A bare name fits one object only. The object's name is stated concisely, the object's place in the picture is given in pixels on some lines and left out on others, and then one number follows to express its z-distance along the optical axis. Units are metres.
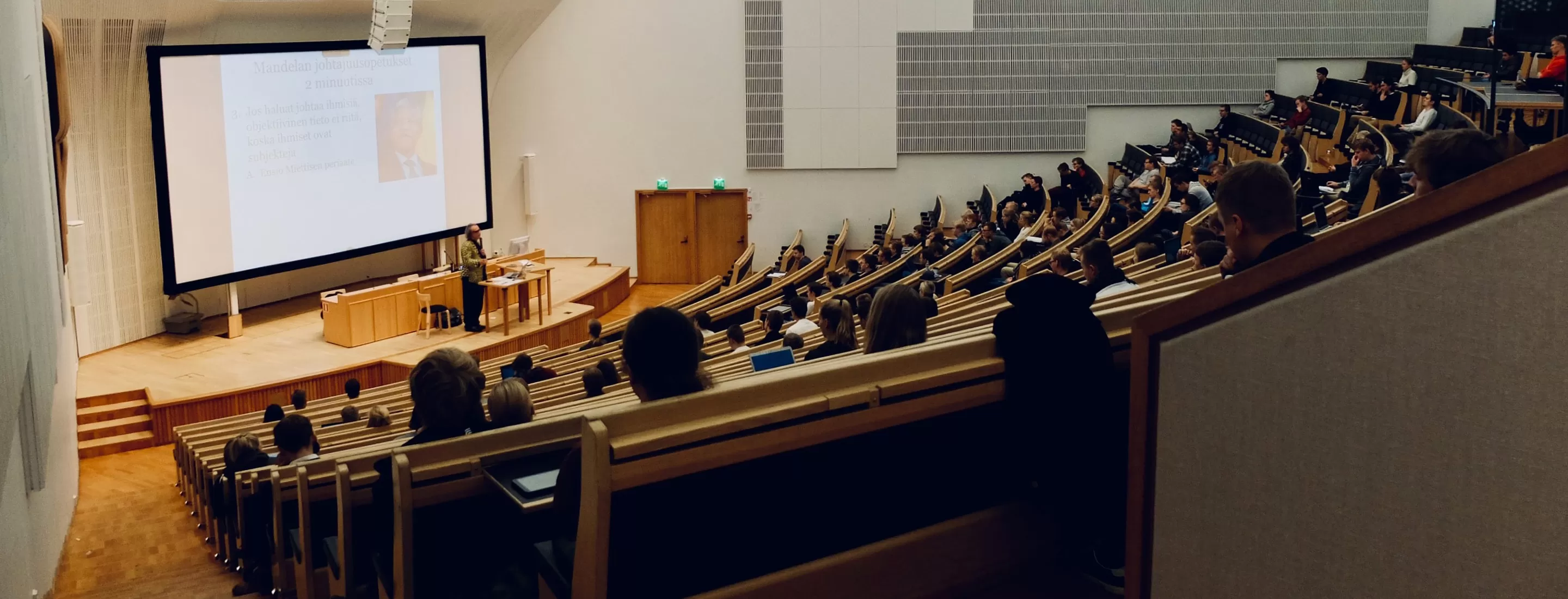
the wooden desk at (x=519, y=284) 11.67
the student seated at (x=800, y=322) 7.54
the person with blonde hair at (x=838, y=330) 4.85
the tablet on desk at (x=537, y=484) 2.64
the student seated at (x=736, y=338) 7.19
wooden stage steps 9.39
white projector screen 10.93
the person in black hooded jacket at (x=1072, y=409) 2.62
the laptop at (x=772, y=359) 4.29
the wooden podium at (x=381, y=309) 11.19
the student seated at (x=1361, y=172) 7.57
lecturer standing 11.77
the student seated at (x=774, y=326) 7.67
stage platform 9.75
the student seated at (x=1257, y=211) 2.41
